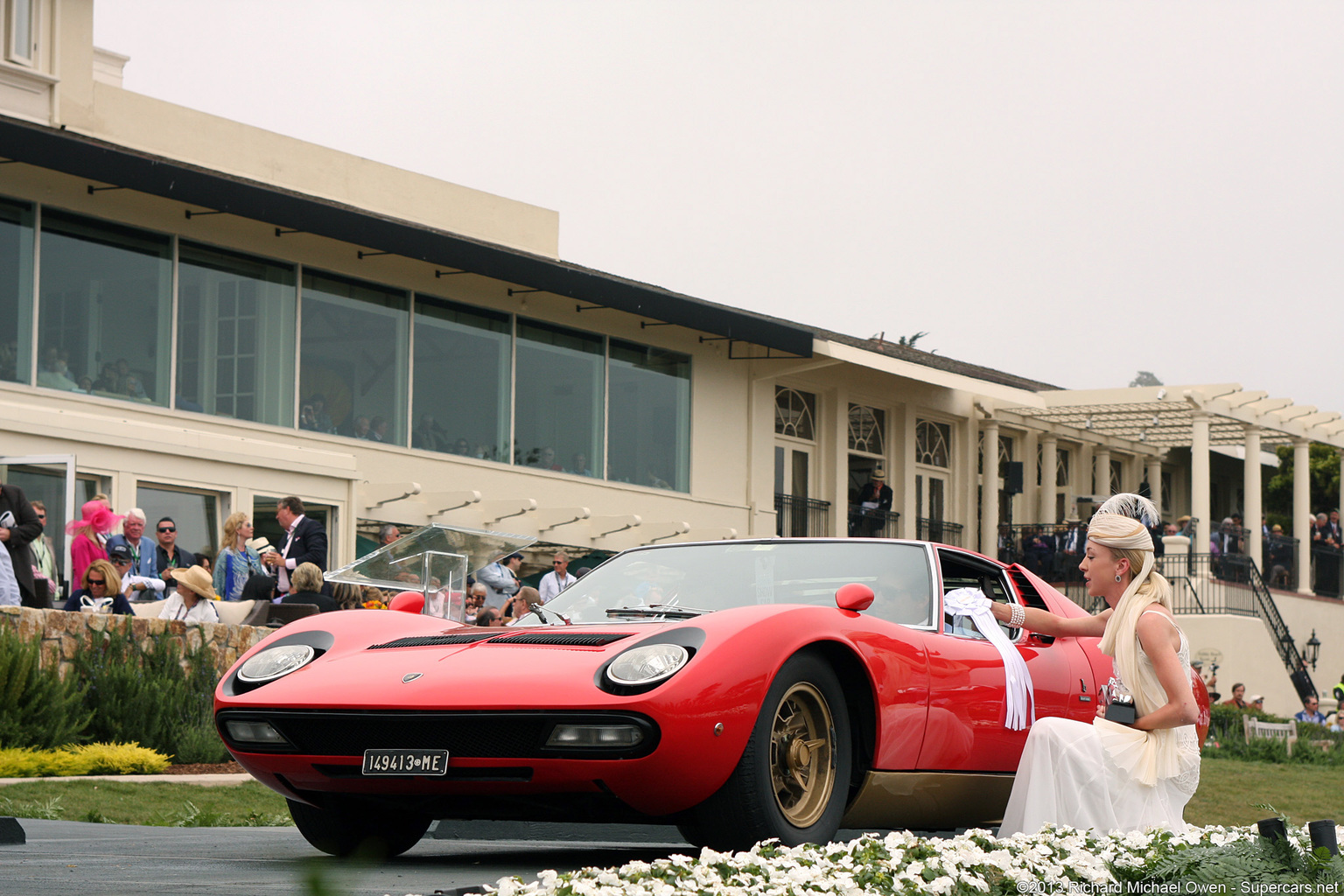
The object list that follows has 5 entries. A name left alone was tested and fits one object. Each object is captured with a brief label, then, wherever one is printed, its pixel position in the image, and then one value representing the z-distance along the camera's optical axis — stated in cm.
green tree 5669
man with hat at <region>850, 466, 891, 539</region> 3209
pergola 3344
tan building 1927
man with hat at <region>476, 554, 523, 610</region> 1816
